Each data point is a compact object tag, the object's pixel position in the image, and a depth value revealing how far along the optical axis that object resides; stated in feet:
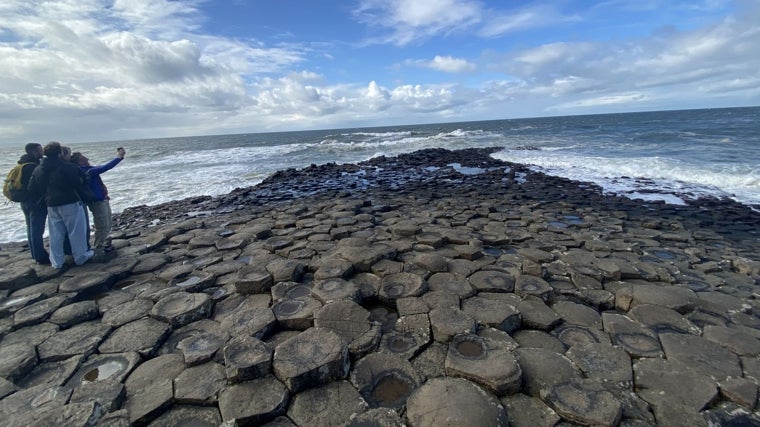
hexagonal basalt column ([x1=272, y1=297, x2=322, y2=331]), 11.66
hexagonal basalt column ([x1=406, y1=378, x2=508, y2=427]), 7.68
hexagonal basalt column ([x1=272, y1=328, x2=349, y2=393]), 8.82
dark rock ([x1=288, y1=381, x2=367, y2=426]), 8.09
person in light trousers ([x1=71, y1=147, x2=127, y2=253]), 18.28
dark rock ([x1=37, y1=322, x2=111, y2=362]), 10.77
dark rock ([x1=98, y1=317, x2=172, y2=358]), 10.99
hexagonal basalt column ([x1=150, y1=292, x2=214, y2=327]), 12.30
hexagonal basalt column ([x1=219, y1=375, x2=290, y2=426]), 7.96
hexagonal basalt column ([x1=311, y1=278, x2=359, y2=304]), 12.76
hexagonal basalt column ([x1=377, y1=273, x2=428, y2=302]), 13.19
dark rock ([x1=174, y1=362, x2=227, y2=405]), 8.63
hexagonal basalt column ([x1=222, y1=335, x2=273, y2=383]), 8.91
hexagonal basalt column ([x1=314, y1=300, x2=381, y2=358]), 10.29
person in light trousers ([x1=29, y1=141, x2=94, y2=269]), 16.14
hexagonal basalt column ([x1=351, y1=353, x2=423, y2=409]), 8.74
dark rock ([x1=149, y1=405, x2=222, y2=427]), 8.16
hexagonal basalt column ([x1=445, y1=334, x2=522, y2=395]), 8.64
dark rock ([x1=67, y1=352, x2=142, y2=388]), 9.79
